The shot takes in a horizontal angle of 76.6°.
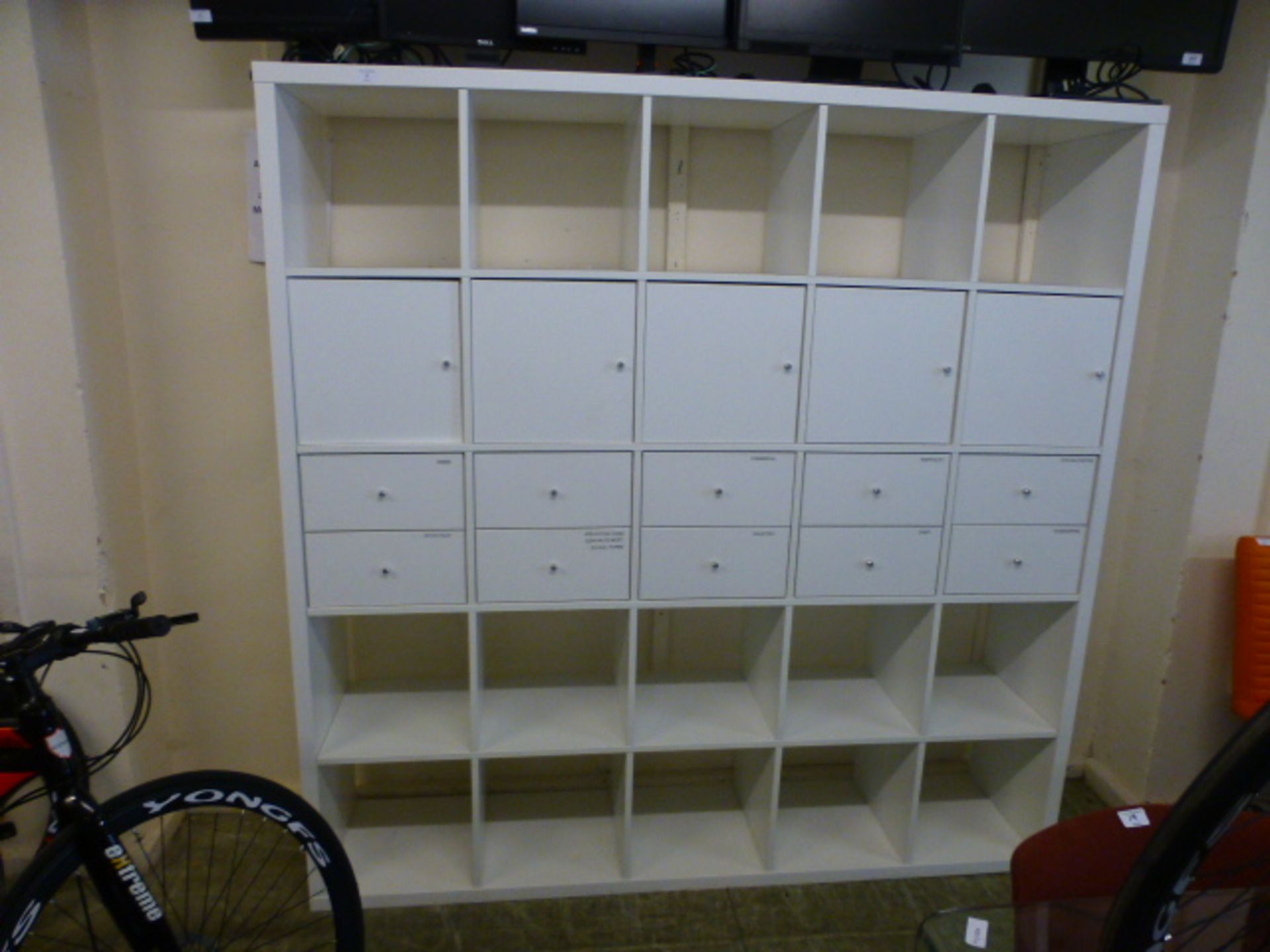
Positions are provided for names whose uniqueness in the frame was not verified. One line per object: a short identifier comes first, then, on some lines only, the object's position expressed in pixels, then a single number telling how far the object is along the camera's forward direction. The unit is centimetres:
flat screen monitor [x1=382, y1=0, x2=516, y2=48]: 175
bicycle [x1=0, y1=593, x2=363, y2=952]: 137
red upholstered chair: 127
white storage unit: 182
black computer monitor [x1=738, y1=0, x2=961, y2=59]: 181
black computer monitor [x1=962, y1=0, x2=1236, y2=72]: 190
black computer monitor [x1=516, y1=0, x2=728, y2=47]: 175
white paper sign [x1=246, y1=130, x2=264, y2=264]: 204
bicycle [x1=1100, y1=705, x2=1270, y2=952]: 61
